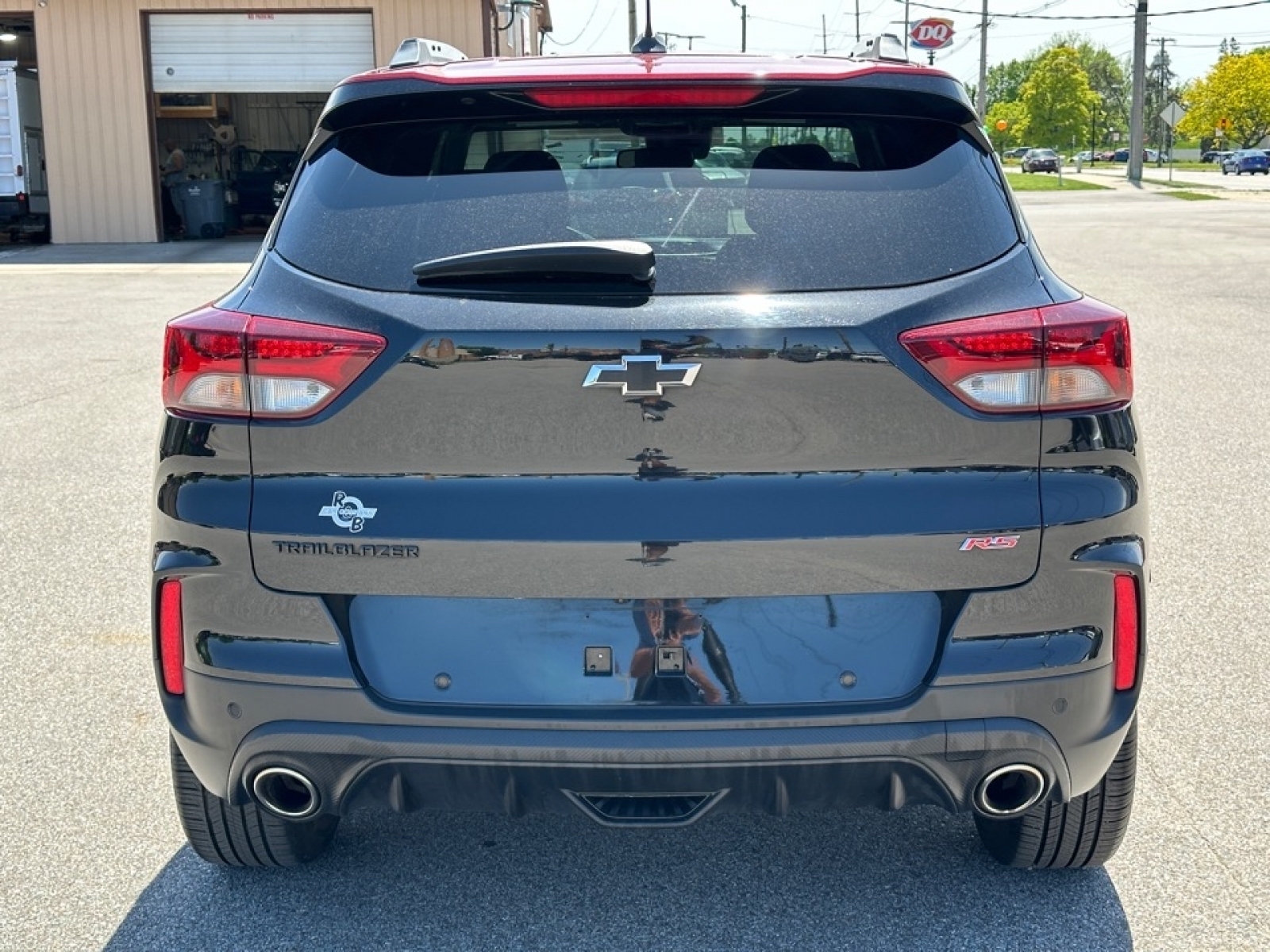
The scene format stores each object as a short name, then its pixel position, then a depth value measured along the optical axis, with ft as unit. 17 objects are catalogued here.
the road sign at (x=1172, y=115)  164.66
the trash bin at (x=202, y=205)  92.43
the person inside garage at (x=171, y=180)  95.66
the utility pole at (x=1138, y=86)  176.55
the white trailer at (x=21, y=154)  84.07
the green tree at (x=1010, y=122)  397.60
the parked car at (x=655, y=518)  8.79
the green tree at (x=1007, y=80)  547.08
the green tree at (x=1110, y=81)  538.47
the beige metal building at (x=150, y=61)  86.63
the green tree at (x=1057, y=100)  371.97
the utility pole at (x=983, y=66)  226.30
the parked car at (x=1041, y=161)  253.03
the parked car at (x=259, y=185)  98.58
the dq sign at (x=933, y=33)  220.02
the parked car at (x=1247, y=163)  262.06
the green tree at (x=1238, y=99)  366.43
